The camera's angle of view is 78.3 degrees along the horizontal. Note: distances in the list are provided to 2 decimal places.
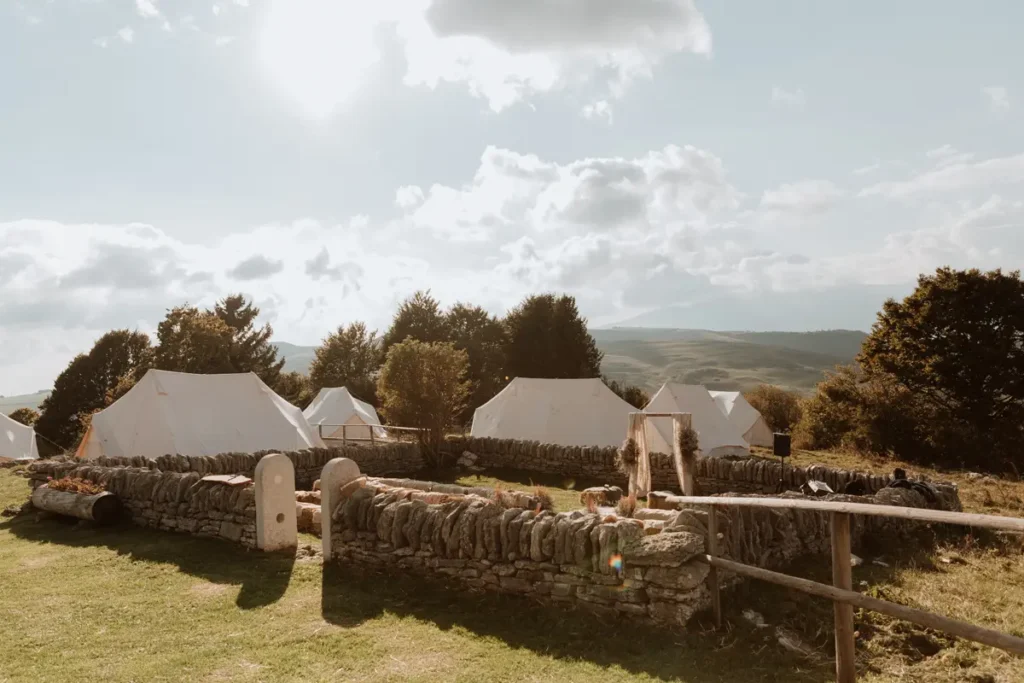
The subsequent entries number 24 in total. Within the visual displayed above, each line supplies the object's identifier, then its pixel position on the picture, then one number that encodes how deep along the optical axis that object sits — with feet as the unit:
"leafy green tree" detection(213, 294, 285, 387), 139.54
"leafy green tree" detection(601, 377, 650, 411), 112.37
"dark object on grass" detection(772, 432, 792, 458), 38.29
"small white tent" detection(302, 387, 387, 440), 87.56
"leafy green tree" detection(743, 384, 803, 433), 113.70
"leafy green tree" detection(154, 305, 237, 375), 109.29
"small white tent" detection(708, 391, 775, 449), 86.79
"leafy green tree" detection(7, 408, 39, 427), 114.52
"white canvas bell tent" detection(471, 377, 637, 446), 65.21
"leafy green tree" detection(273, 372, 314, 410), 138.51
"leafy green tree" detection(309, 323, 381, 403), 149.89
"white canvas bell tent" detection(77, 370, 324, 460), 51.93
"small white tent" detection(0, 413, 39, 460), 79.77
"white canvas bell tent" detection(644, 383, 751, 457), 69.41
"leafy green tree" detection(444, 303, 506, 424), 129.18
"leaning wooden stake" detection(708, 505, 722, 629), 18.33
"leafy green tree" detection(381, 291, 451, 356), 137.18
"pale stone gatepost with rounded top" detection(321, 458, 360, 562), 26.25
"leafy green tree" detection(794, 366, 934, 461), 71.41
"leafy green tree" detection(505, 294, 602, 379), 125.80
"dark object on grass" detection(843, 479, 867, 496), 35.42
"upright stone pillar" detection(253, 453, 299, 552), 28.30
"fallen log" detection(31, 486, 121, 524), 33.71
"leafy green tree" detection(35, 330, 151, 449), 107.24
